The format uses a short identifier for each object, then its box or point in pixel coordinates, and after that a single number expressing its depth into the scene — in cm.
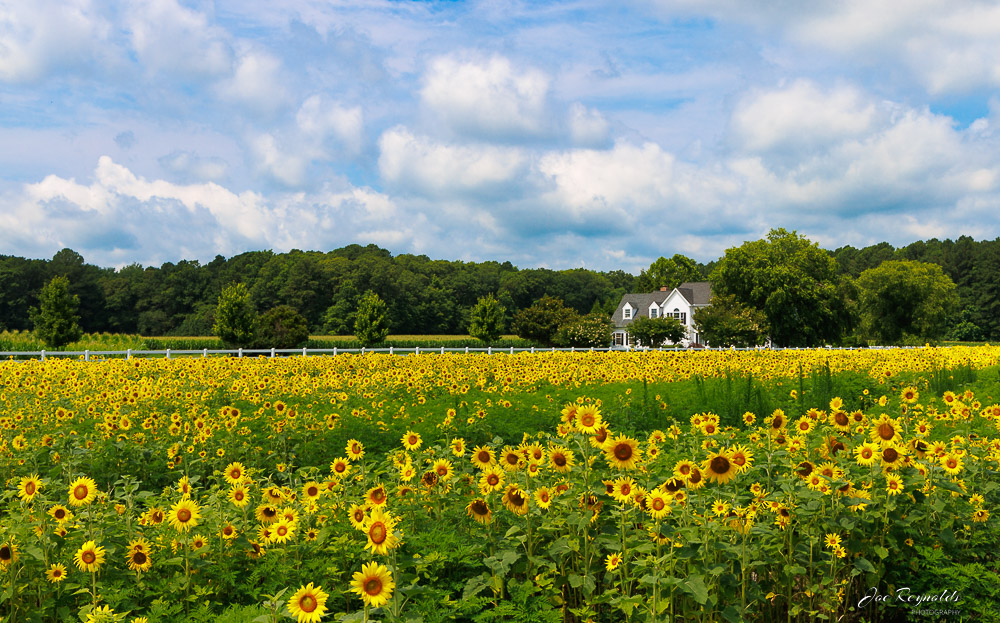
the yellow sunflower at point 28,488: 427
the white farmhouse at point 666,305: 7831
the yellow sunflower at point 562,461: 404
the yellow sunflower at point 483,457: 438
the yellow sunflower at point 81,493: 406
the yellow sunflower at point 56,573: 385
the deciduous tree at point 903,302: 7069
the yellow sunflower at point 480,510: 408
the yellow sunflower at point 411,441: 500
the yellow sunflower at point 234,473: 458
